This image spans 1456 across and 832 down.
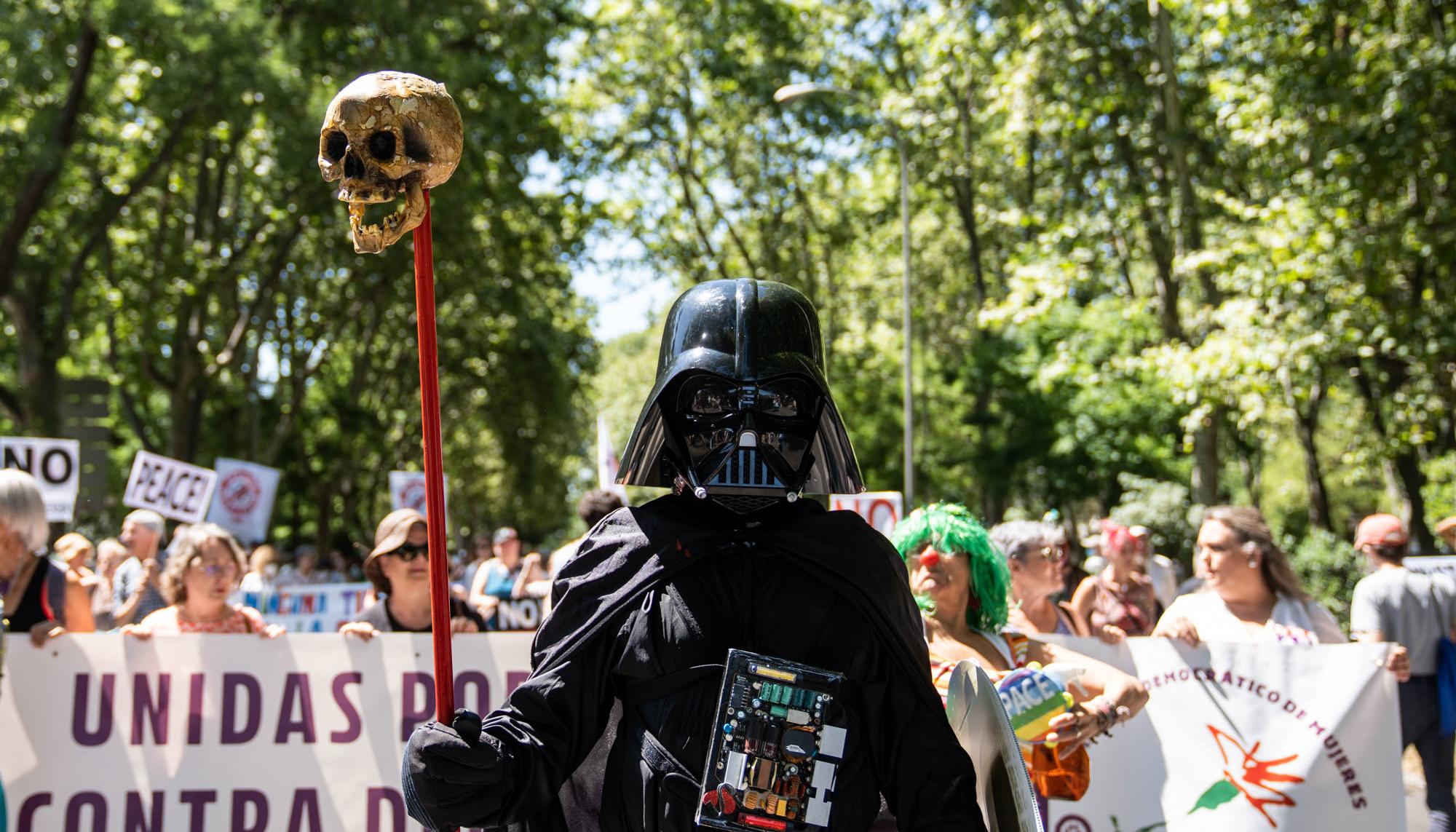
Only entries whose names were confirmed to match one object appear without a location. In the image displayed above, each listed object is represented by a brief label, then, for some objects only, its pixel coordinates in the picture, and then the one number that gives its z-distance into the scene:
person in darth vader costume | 2.38
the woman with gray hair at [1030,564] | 5.51
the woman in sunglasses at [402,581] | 5.38
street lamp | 17.25
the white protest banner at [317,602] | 10.15
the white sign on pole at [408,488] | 15.98
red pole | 2.35
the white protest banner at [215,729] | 5.07
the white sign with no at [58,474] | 9.47
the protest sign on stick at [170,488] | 10.18
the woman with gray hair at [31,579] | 4.81
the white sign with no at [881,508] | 9.78
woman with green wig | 4.12
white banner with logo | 5.22
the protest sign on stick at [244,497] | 14.27
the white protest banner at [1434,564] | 9.21
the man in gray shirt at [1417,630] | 6.09
